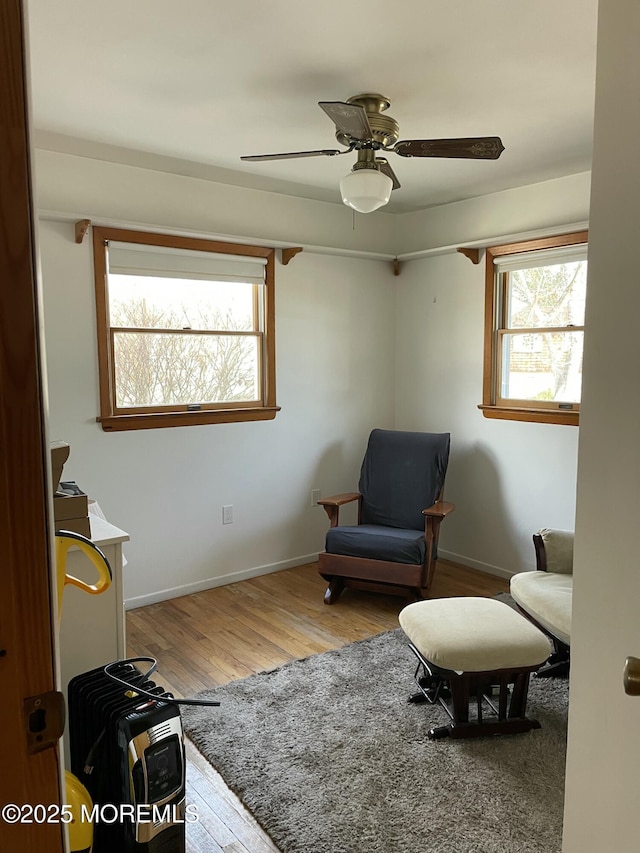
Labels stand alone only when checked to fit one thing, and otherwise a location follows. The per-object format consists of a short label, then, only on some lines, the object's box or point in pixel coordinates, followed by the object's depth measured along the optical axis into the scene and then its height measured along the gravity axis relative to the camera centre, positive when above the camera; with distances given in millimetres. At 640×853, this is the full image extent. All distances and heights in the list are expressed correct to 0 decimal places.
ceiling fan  2270 +842
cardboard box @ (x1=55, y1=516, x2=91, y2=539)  1882 -495
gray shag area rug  1895 -1429
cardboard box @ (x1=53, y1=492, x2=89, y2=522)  1871 -435
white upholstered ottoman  2291 -1091
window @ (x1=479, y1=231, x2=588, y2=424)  3738 +211
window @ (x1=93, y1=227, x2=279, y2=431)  3486 +199
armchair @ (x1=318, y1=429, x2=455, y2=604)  3592 -1003
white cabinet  1858 -788
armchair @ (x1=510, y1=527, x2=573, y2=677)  2627 -1026
